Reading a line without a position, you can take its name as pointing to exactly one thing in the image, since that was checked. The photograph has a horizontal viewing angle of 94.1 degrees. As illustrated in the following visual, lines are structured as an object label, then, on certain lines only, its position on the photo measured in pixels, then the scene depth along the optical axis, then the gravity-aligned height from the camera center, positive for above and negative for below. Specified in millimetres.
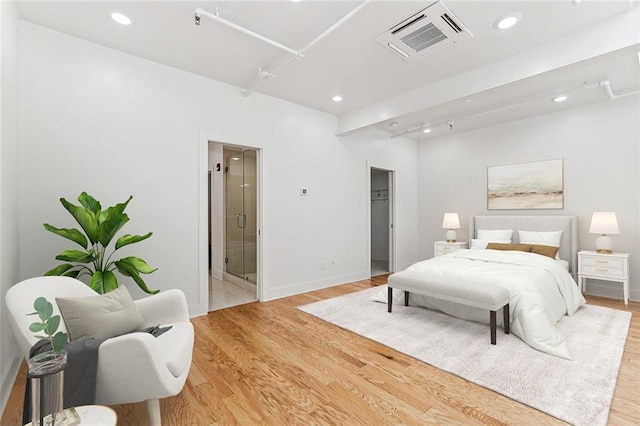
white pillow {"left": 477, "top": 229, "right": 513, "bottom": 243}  4906 -391
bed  2676 -680
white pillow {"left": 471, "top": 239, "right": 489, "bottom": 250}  4938 -548
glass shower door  4809 -16
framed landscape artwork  4703 +432
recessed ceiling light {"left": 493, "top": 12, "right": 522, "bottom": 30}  2516 +1651
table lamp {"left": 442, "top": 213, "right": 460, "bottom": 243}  5562 -225
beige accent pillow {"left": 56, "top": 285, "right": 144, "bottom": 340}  1622 -590
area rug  1909 -1184
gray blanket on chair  1430 -774
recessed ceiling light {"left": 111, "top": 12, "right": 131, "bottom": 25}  2513 +1687
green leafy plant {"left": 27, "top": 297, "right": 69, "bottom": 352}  1049 -394
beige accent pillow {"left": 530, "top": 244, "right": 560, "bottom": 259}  4148 -544
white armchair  1464 -770
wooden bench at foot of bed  2656 -779
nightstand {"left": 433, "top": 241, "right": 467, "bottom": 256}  5449 -640
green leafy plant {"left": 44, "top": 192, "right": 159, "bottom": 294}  2309 -202
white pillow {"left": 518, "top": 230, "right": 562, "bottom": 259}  4449 -400
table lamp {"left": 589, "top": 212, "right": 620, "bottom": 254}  3910 -221
